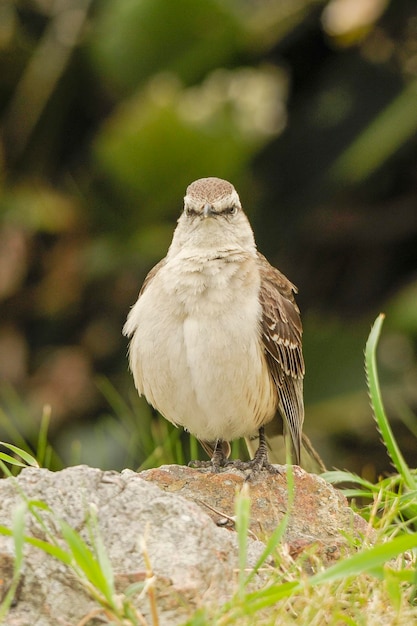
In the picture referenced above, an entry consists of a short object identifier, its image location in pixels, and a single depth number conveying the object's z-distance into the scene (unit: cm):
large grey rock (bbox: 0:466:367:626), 675
